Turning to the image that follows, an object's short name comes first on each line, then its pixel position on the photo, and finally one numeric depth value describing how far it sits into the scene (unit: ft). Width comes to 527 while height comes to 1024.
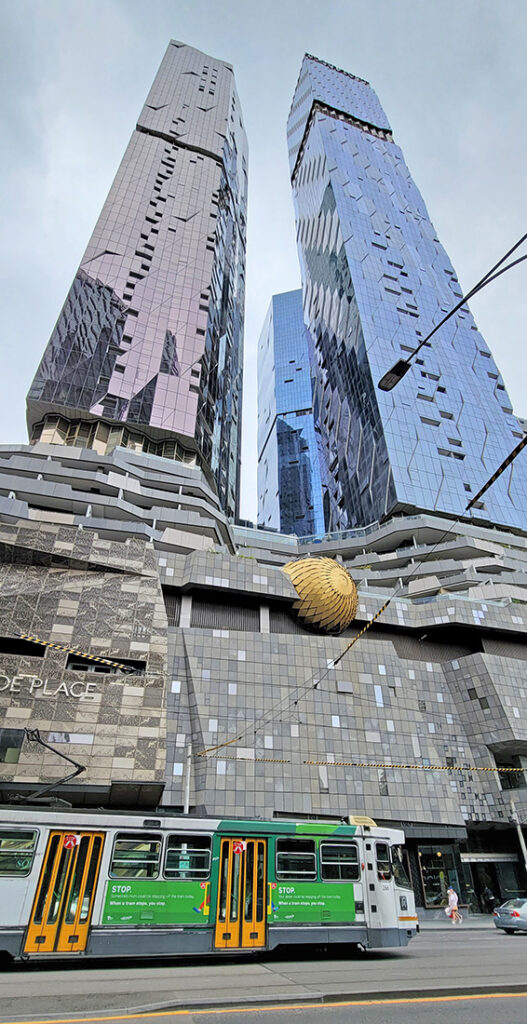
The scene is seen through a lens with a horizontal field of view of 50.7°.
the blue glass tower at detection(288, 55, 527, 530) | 247.09
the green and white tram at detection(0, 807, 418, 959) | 41.29
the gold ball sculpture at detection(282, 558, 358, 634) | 138.92
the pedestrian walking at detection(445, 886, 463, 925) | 95.50
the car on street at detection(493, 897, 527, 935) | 69.36
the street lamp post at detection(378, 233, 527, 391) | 36.22
